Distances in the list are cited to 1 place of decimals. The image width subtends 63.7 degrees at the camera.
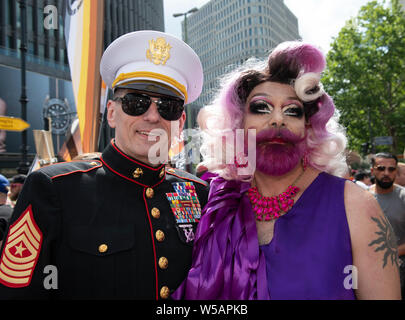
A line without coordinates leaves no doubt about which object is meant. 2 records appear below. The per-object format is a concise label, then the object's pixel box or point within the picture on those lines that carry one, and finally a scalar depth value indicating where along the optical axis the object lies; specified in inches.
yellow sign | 156.1
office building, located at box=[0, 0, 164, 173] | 841.5
